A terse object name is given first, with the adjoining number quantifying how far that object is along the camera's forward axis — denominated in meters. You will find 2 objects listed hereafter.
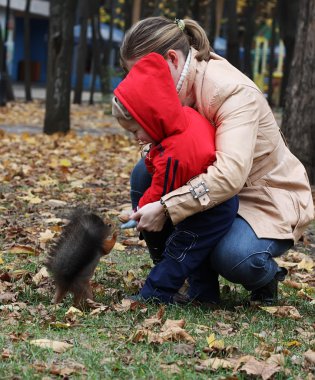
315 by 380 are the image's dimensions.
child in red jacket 5.42
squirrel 5.66
